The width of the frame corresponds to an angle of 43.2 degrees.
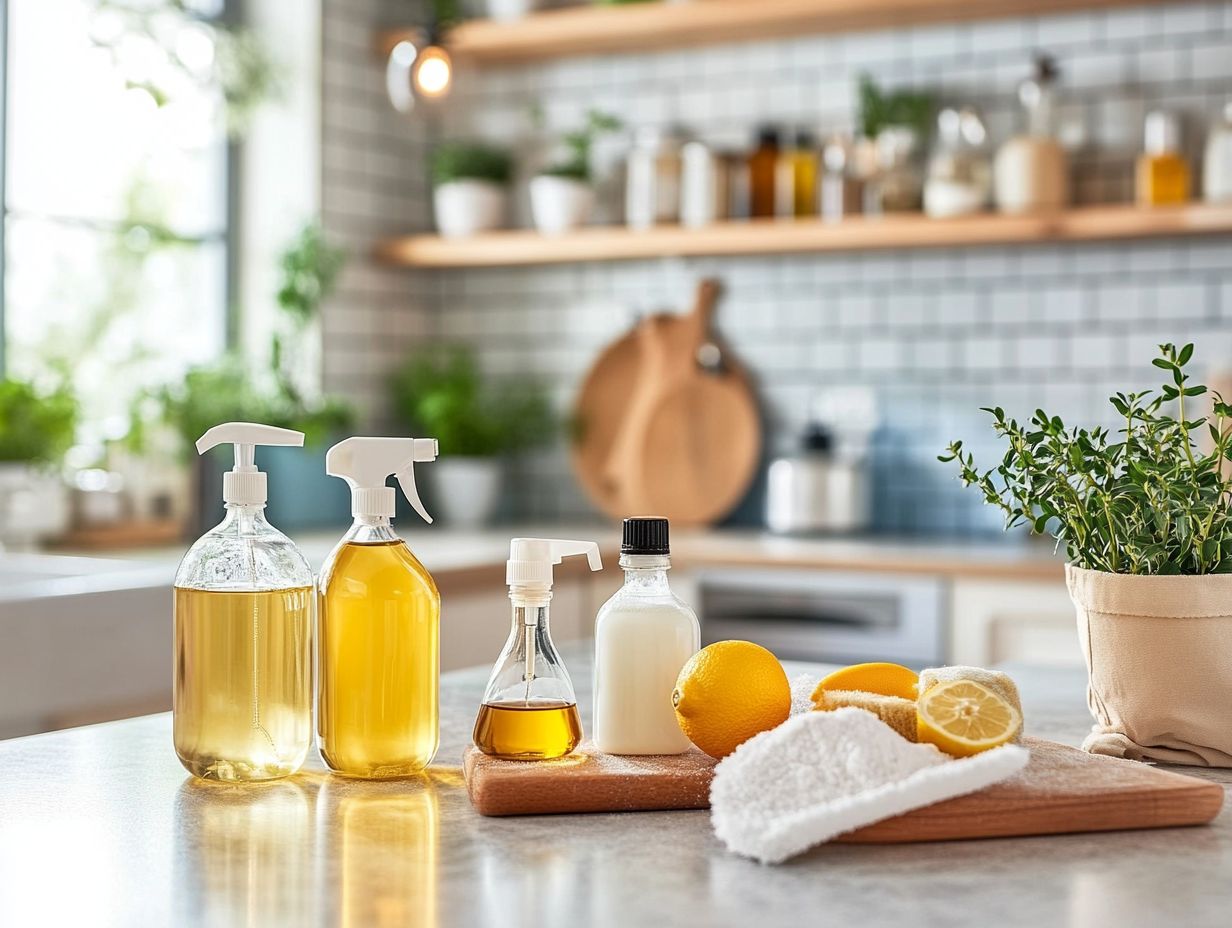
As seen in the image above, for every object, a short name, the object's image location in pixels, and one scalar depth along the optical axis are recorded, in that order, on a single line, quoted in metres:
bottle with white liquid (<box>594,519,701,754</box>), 1.19
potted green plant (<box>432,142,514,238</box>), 4.09
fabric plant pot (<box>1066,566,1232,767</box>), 1.22
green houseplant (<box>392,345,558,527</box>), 4.05
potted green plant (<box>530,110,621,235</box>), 3.96
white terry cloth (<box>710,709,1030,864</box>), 0.98
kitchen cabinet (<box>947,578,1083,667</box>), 3.02
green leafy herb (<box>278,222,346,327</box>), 3.77
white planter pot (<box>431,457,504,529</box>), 4.05
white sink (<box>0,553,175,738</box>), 2.22
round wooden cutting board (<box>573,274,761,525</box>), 3.93
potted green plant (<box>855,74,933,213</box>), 3.60
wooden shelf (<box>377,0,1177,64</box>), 3.53
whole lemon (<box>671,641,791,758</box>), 1.14
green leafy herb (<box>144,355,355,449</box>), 3.48
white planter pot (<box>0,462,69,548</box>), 3.05
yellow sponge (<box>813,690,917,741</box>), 1.14
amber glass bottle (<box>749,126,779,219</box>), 3.79
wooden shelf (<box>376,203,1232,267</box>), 3.32
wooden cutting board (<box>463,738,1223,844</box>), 1.04
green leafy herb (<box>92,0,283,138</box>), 3.51
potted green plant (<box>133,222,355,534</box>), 3.47
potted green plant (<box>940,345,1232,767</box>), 1.20
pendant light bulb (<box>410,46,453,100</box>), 2.55
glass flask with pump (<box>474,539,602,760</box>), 1.16
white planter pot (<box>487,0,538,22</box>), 3.97
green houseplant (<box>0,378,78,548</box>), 3.06
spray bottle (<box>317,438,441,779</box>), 1.16
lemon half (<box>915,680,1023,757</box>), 1.10
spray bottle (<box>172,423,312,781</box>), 1.16
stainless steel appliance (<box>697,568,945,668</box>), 3.13
